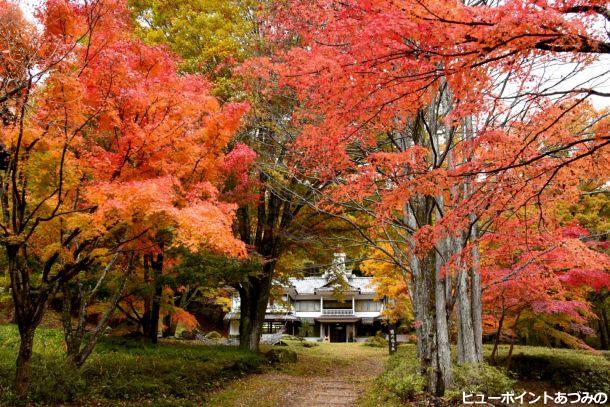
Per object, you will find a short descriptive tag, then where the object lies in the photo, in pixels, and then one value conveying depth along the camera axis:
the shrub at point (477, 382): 7.80
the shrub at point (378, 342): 33.06
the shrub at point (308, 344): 29.95
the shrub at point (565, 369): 14.11
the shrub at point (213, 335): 31.13
